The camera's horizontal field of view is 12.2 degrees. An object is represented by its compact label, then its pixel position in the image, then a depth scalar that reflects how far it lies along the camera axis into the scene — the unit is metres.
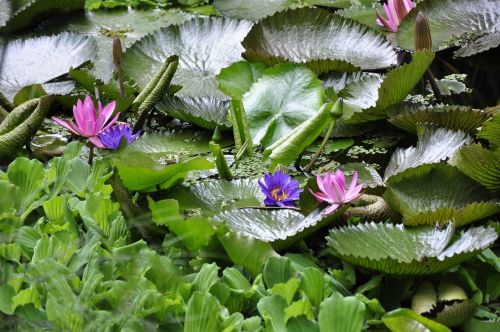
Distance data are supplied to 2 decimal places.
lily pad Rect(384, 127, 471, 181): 4.58
